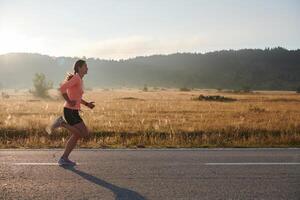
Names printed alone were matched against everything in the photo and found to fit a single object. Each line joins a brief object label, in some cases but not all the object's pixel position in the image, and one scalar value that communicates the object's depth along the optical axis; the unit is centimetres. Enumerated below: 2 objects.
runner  888
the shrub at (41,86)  7875
